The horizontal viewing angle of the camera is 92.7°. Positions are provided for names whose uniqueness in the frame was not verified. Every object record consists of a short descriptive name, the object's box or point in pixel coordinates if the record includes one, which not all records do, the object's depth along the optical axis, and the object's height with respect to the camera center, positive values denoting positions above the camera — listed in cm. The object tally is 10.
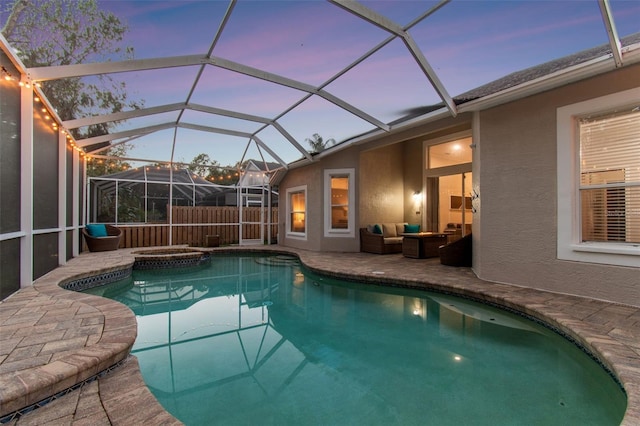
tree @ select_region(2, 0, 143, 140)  562 +351
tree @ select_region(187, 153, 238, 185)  1436 +176
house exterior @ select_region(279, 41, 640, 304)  426 +52
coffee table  874 -92
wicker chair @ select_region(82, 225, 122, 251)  955 -87
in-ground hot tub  862 -132
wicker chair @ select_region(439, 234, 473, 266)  747 -97
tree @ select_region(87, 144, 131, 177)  1178 +185
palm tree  1002 +241
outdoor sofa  961 -78
